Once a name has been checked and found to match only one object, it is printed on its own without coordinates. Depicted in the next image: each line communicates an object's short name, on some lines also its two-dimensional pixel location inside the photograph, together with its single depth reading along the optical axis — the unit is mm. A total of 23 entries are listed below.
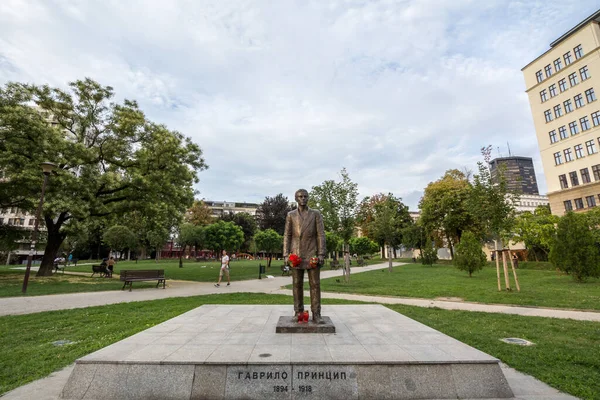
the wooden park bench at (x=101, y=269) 23789
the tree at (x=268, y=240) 39156
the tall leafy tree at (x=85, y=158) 17906
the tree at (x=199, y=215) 67469
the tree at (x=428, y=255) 40938
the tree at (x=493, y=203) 14914
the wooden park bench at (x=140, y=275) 16622
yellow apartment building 35812
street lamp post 14515
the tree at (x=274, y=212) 51688
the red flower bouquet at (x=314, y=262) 6227
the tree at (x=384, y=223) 30891
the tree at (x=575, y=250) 17703
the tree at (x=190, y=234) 56688
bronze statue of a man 6364
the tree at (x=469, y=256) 23531
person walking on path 18206
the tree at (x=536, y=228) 27781
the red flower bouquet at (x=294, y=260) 6348
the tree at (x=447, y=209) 41281
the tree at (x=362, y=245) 59625
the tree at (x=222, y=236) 40031
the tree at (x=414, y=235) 45000
